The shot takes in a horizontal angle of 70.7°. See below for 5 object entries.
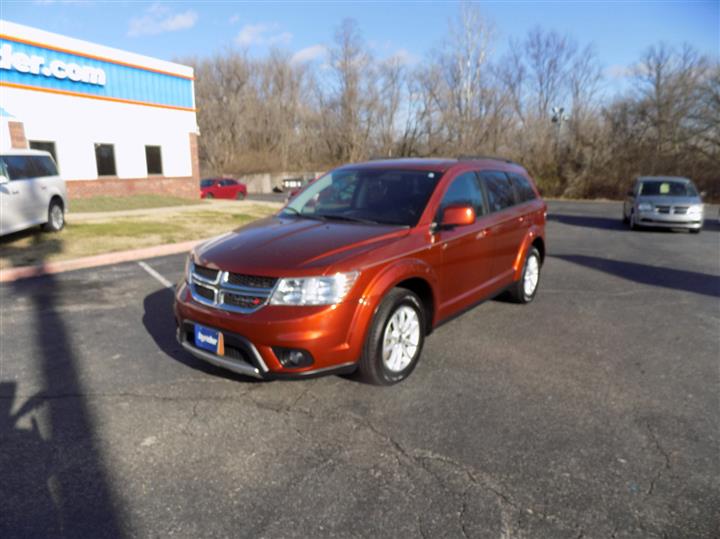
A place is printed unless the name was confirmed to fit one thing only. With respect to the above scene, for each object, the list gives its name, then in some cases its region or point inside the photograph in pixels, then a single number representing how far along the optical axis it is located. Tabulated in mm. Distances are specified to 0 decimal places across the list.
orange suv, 3377
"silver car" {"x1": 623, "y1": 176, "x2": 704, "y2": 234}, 13588
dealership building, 17188
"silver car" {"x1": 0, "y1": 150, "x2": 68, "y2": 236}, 9422
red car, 30094
